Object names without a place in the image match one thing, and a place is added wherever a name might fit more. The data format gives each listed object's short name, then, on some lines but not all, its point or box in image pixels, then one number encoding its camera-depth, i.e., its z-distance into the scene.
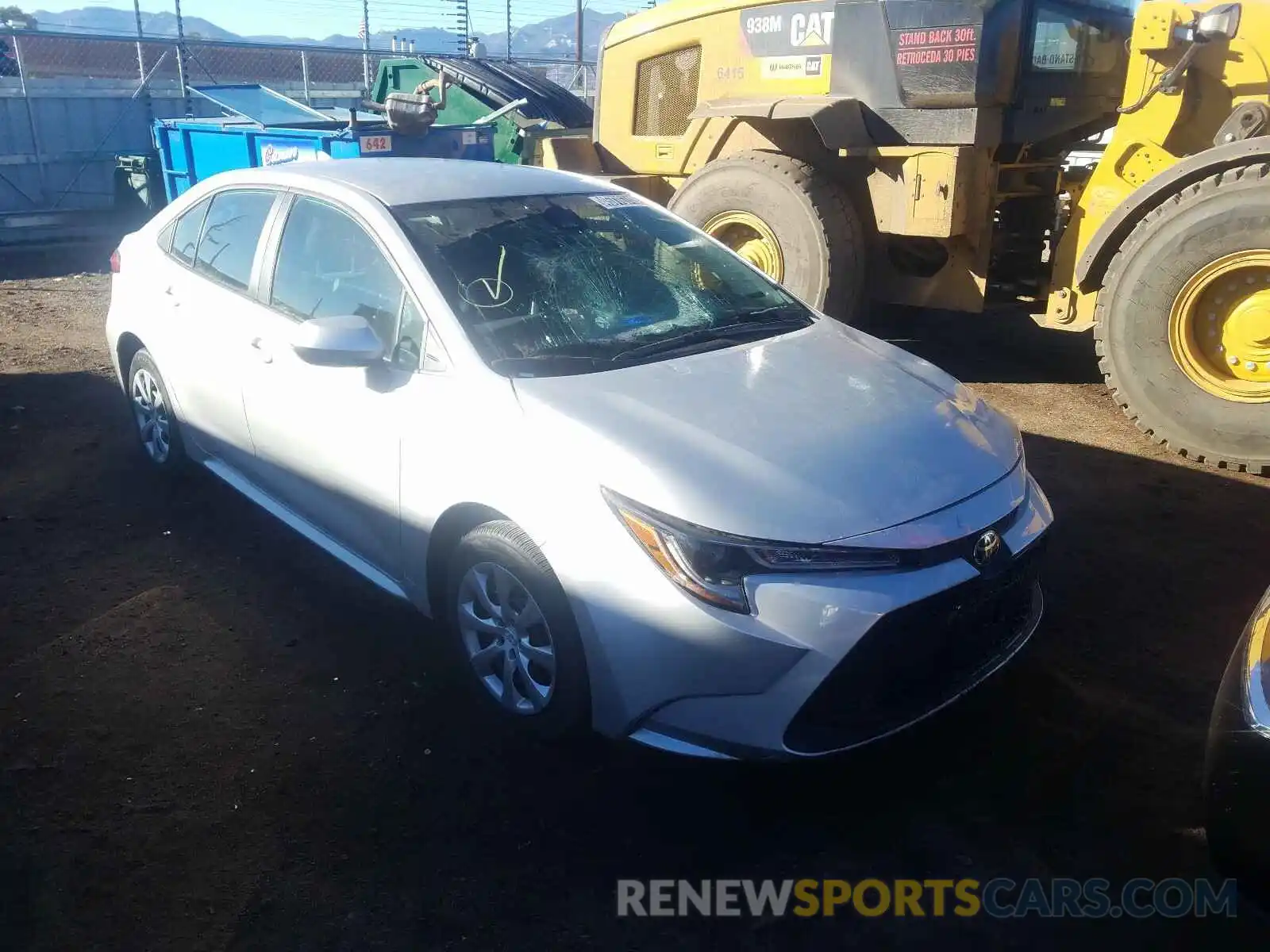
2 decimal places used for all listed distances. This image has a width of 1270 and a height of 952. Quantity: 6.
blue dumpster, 10.11
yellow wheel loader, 5.33
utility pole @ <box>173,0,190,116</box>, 14.02
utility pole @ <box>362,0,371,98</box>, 17.53
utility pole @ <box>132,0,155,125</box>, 14.47
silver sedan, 2.62
